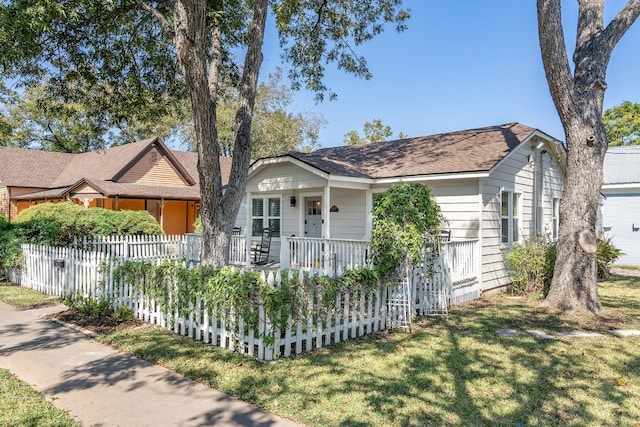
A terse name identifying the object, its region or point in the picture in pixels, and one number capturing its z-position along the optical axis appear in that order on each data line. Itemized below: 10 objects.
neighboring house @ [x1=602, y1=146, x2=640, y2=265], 19.08
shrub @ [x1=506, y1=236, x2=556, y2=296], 10.20
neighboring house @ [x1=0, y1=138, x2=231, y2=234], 23.00
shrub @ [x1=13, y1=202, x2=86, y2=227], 13.16
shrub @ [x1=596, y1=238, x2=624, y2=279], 12.64
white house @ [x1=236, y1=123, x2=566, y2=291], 10.66
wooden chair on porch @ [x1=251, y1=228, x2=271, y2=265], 14.03
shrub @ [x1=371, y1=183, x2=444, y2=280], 7.09
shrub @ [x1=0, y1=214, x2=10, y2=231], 12.38
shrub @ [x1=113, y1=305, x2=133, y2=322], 7.21
